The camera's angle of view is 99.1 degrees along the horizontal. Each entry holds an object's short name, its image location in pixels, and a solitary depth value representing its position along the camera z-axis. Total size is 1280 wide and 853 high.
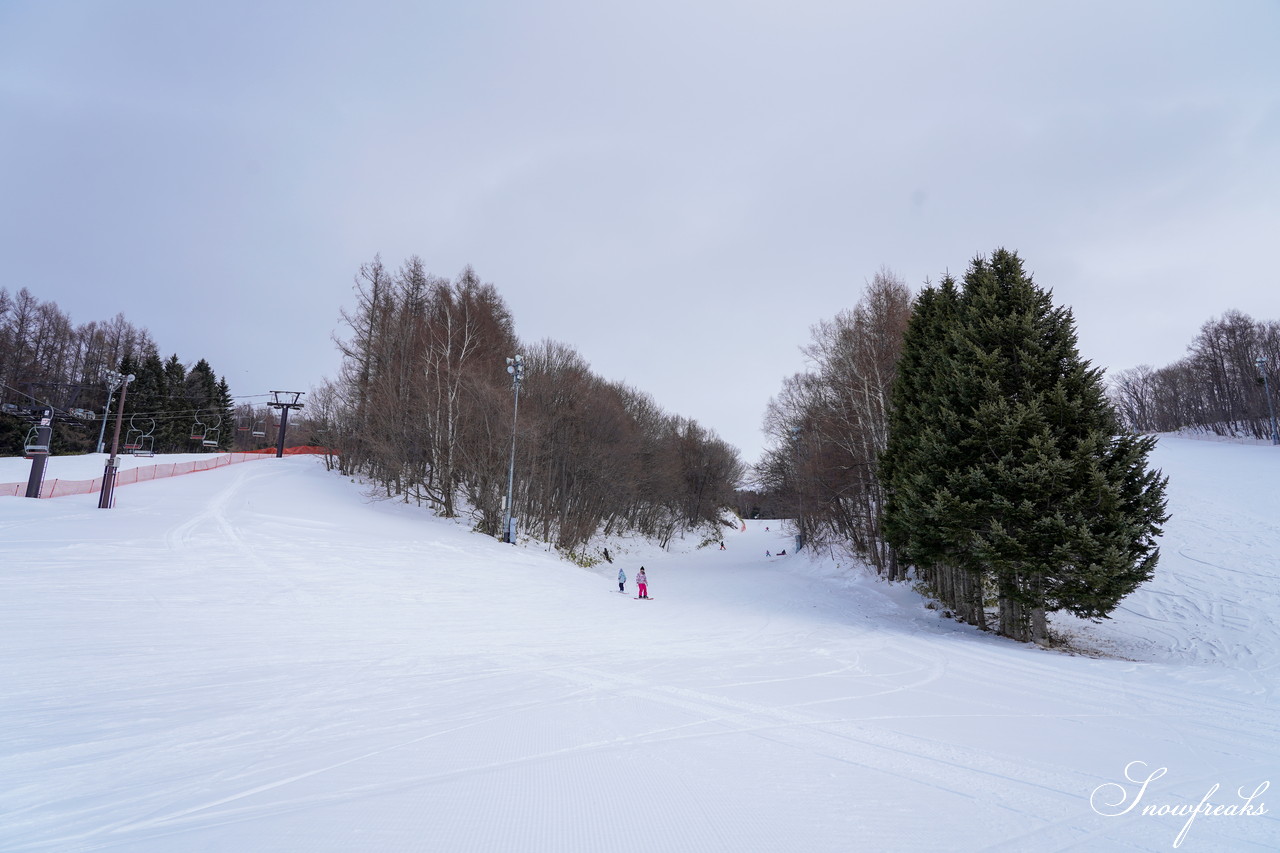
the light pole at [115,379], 24.31
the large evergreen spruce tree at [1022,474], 11.85
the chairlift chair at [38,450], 21.40
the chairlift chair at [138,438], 45.71
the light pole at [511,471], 23.77
